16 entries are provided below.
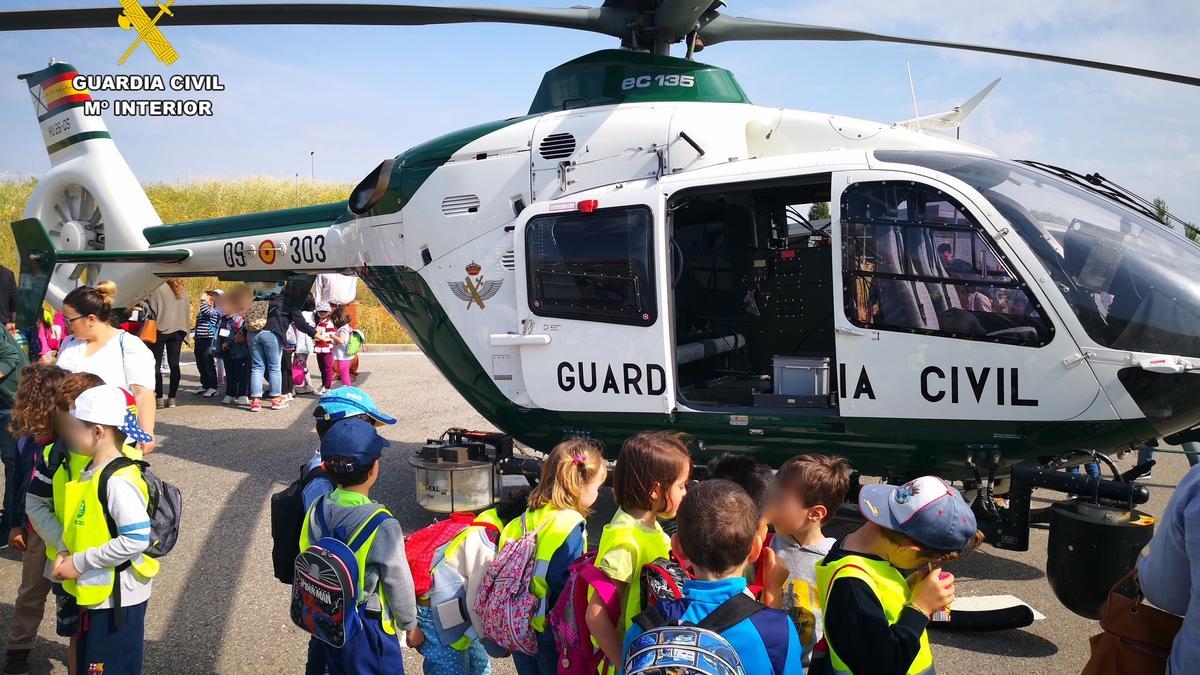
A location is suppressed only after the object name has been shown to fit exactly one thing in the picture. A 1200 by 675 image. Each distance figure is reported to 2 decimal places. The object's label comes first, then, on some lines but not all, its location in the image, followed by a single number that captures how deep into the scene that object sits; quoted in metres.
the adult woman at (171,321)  10.43
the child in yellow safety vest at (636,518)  2.39
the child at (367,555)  2.71
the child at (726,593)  1.92
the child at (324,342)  10.64
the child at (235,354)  10.59
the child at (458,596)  2.84
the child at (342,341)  10.65
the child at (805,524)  2.70
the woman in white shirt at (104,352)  4.55
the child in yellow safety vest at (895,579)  2.10
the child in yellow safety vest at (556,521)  2.71
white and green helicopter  4.19
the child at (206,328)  11.05
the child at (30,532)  3.35
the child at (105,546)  2.95
